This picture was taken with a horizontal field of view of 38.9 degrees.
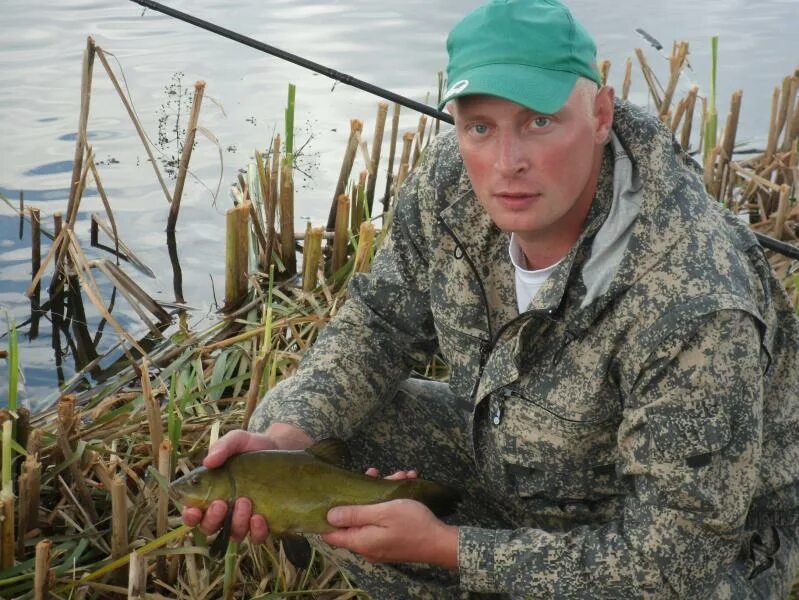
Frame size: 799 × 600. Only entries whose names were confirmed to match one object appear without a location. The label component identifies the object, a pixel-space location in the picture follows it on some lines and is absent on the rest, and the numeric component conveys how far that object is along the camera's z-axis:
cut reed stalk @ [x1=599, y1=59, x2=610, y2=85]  6.11
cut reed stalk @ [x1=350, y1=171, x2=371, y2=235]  5.69
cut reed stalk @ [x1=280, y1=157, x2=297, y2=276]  5.49
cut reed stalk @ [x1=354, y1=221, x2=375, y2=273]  4.79
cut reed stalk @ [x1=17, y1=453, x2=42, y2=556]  3.23
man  2.54
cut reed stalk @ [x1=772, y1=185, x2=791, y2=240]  5.55
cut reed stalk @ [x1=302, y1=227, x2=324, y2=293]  5.13
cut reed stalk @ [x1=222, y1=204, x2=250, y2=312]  5.18
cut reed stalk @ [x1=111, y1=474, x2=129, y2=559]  3.11
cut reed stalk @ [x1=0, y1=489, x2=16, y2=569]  3.01
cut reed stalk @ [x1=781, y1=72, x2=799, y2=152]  6.54
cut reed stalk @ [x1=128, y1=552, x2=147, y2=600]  3.05
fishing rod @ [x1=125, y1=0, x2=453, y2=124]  4.81
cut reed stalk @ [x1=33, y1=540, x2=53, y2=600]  2.94
